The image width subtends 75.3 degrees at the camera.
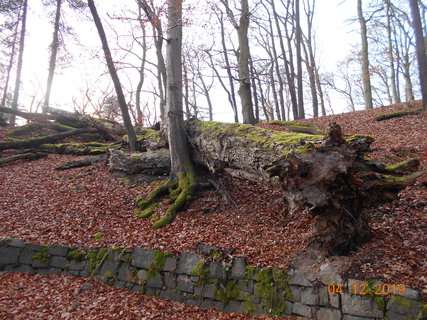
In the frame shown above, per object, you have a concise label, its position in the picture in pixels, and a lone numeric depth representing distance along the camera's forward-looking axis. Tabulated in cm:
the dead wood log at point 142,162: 883
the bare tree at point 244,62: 1195
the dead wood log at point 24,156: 1053
